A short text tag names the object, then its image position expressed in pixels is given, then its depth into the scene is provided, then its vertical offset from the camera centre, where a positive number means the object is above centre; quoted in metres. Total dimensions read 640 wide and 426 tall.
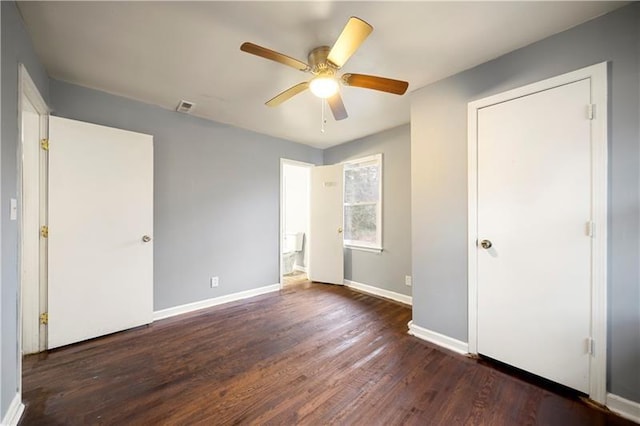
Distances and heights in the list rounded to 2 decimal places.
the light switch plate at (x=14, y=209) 1.45 +0.02
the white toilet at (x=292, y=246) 5.06 -0.71
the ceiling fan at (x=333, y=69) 1.42 +0.97
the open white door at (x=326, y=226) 4.23 -0.23
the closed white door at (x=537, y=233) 1.66 -0.15
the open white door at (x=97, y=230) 2.21 -0.18
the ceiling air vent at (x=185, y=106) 2.79 +1.21
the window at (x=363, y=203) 3.85 +0.16
